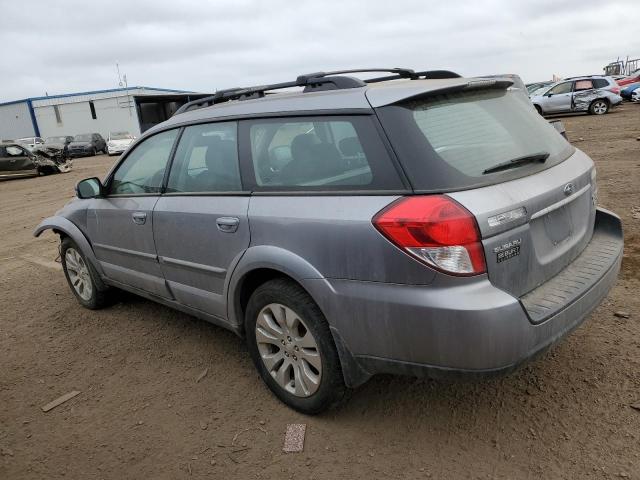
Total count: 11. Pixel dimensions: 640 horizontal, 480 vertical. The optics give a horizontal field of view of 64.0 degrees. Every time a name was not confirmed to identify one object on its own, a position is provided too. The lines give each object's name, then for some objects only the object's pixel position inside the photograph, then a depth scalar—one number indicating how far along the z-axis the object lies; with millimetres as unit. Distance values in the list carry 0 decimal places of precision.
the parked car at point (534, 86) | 24931
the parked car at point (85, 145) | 31359
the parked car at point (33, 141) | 32938
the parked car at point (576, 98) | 20828
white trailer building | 42594
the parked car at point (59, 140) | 33347
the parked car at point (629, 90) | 26203
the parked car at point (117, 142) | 29078
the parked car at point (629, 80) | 30041
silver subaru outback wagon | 2117
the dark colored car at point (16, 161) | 18905
